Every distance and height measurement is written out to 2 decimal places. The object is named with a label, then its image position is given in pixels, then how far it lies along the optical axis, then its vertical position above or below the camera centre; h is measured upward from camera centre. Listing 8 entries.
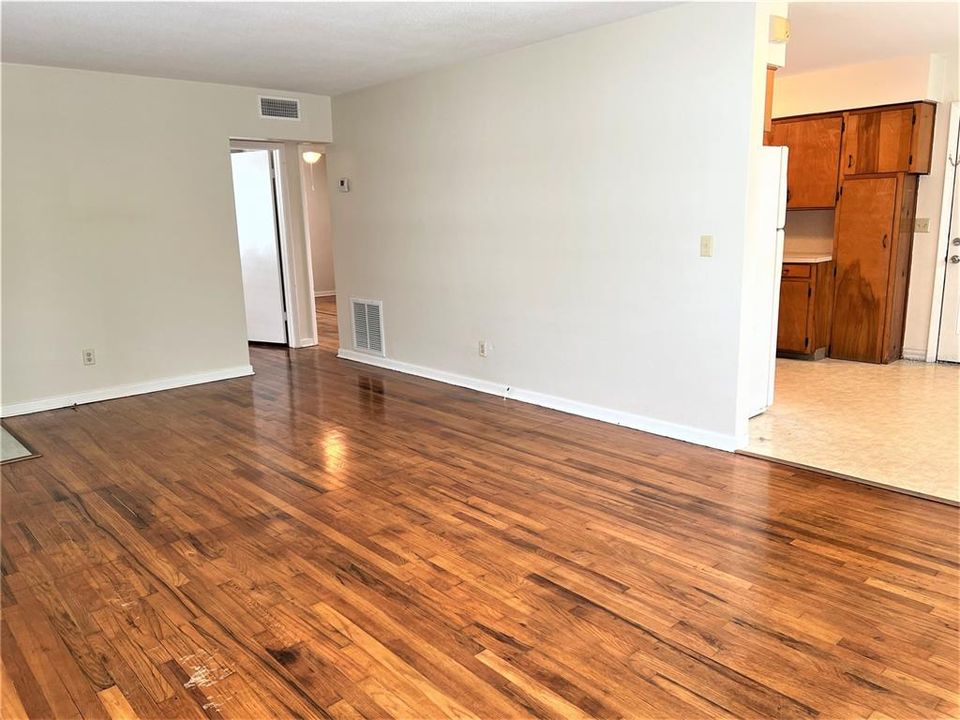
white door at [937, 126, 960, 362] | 5.91 -0.73
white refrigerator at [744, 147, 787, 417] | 4.00 -0.34
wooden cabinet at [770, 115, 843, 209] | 6.05 +0.55
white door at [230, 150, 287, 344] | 7.27 -0.11
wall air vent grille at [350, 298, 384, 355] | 6.57 -0.90
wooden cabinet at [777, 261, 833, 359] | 6.12 -0.76
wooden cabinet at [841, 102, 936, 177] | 5.66 +0.65
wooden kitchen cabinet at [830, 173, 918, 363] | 5.83 -0.38
